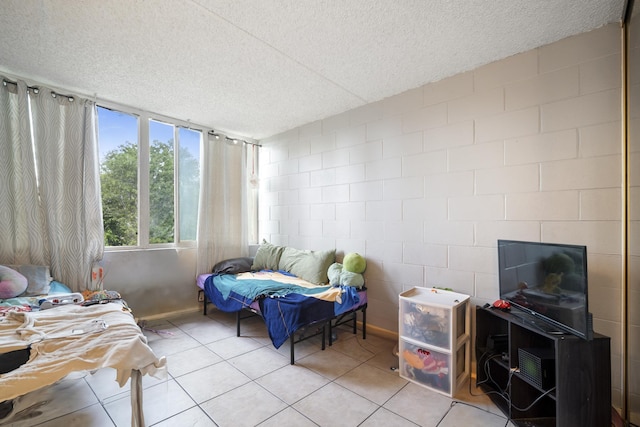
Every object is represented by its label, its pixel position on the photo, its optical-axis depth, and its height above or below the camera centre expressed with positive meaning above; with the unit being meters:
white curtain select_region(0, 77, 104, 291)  2.43 +0.27
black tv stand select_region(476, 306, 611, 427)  1.41 -0.90
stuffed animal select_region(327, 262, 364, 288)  2.78 -0.65
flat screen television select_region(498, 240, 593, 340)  1.43 -0.41
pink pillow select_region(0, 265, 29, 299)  2.06 -0.52
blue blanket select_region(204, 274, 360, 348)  2.30 -0.84
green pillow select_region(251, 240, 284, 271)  3.69 -0.58
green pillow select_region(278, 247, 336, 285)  3.09 -0.58
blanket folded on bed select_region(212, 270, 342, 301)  2.60 -0.75
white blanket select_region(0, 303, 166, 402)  1.24 -0.69
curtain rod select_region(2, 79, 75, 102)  2.39 +1.17
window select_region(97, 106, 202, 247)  3.12 +0.45
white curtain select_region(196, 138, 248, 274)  3.65 +0.15
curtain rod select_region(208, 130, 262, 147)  3.78 +1.13
